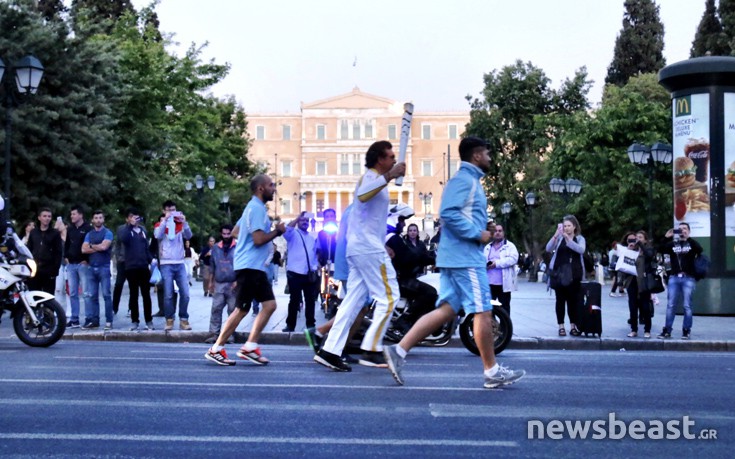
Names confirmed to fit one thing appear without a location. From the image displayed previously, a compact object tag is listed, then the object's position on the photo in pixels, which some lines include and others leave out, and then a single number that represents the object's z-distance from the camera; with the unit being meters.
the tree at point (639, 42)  80.94
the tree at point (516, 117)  66.12
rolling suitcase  16.09
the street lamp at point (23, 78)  20.28
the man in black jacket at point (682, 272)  16.50
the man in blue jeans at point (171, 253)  16.55
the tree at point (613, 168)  51.81
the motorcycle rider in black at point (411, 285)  13.95
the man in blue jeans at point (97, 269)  16.92
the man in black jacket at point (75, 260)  17.39
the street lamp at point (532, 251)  47.62
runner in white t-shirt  10.21
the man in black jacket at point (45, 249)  17.66
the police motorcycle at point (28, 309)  13.38
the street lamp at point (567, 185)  42.09
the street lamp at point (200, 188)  44.29
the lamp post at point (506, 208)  51.77
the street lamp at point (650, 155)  26.53
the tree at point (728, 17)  60.12
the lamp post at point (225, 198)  54.00
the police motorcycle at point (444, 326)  13.39
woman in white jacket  16.45
